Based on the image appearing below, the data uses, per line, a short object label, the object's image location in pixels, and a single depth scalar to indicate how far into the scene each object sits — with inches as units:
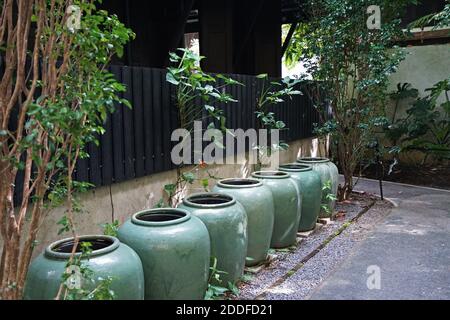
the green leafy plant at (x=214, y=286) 122.9
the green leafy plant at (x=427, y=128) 349.4
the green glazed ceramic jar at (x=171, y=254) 104.7
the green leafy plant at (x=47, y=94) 81.6
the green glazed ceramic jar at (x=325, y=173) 209.6
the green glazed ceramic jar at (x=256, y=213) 146.5
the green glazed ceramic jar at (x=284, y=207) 166.4
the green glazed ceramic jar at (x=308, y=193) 188.7
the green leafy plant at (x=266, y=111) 213.0
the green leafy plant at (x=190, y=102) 151.0
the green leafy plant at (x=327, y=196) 209.8
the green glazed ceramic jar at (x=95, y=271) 85.9
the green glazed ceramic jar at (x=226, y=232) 126.6
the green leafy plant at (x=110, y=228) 121.6
